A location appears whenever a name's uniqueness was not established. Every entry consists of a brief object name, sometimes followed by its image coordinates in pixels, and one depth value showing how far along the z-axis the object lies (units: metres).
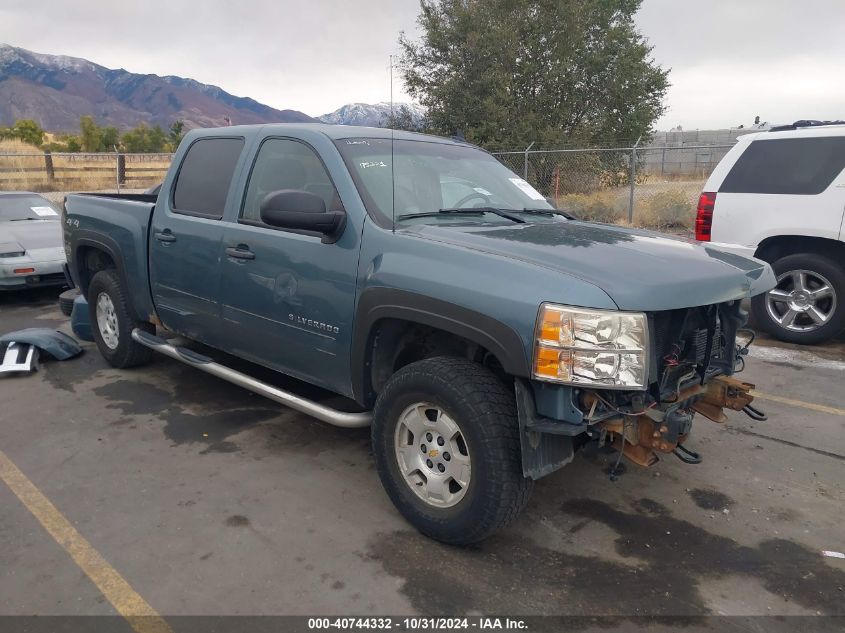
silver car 8.24
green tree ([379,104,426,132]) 20.91
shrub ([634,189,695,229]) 14.40
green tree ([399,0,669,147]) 22.53
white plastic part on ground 5.57
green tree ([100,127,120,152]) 39.69
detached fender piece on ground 5.93
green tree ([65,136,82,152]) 39.03
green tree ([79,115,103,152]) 39.16
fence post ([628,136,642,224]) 13.06
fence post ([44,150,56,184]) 26.53
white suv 6.42
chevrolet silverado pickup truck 2.70
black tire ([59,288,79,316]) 6.74
